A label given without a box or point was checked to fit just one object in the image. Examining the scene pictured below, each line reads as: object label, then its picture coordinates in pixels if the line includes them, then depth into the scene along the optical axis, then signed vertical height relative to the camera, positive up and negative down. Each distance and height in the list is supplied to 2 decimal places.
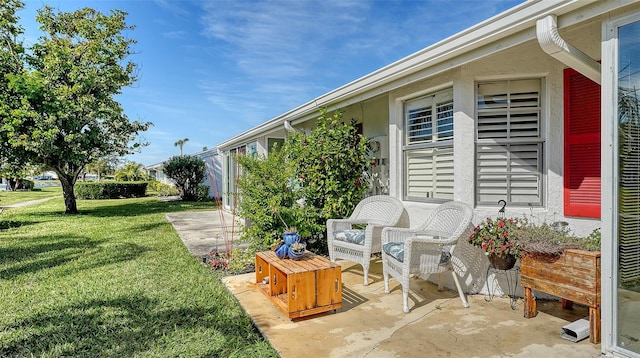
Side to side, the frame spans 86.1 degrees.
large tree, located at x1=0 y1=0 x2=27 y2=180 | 11.98 +4.01
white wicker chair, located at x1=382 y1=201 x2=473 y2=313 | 3.58 -0.75
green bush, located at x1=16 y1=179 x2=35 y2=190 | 32.88 -0.66
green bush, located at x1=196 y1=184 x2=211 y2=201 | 20.05 -0.85
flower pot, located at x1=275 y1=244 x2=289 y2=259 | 3.93 -0.84
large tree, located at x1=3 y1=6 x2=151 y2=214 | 12.03 +3.14
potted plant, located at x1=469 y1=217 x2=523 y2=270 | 3.34 -0.62
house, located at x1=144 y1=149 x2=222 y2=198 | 18.38 +0.74
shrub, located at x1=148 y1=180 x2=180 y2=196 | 25.42 -0.85
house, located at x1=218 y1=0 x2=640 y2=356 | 2.49 +0.60
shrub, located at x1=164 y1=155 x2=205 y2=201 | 19.75 +0.32
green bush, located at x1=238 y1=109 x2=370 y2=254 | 5.52 -0.08
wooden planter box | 2.76 -0.87
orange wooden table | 3.34 -1.10
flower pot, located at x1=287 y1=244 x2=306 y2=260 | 3.83 -0.84
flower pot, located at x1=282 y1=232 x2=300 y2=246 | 3.94 -0.68
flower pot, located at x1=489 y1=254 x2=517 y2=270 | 3.48 -0.84
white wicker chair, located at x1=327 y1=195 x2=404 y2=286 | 4.49 -0.67
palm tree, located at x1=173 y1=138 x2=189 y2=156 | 57.66 +6.16
